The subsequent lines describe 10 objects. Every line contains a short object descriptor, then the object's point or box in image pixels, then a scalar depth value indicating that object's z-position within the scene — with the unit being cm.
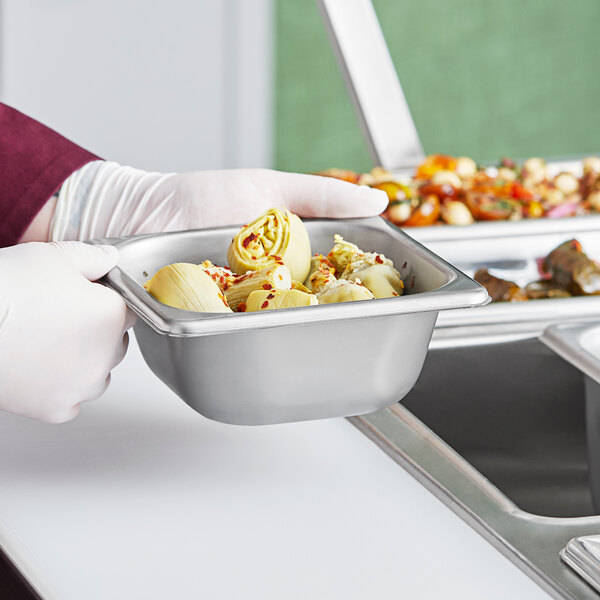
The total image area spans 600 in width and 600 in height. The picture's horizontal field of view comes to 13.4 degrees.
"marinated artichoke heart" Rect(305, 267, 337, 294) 139
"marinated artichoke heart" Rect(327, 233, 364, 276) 143
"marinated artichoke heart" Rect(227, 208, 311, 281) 141
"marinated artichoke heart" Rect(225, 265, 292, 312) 136
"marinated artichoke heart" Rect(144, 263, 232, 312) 133
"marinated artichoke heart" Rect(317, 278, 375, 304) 135
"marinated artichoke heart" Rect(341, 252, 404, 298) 138
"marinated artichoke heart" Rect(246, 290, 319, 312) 133
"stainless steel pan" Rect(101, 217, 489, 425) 129
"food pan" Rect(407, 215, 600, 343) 175
